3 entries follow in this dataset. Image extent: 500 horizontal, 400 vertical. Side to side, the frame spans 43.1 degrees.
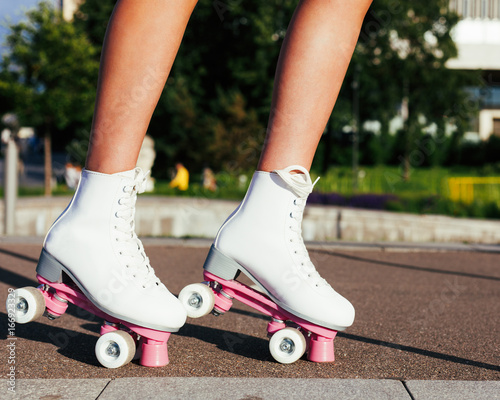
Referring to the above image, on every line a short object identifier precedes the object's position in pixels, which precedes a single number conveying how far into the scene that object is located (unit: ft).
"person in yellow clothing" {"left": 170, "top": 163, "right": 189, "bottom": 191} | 59.76
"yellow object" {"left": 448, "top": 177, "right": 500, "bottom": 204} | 40.34
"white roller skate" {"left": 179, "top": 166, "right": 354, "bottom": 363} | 5.55
